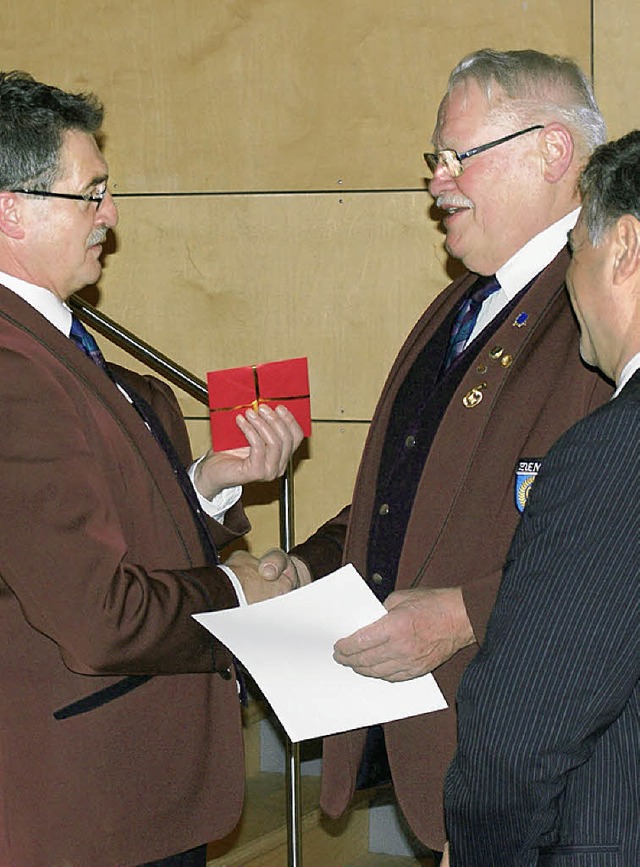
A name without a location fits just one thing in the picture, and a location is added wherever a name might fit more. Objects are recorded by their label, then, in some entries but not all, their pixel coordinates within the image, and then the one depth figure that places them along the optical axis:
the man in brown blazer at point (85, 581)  2.11
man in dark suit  1.34
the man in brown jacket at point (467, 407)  2.18
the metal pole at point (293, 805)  3.15
